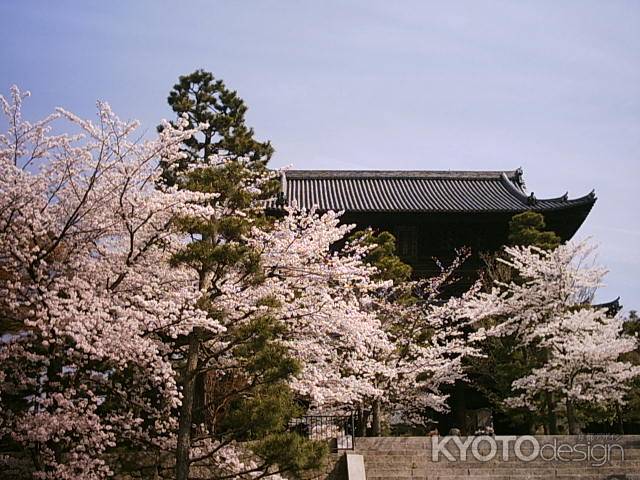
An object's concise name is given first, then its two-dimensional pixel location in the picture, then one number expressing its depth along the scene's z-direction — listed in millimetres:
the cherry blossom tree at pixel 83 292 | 9422
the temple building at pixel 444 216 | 26688
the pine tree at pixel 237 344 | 9836
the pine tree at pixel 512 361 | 18156
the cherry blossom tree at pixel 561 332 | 16766
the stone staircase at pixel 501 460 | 14016
